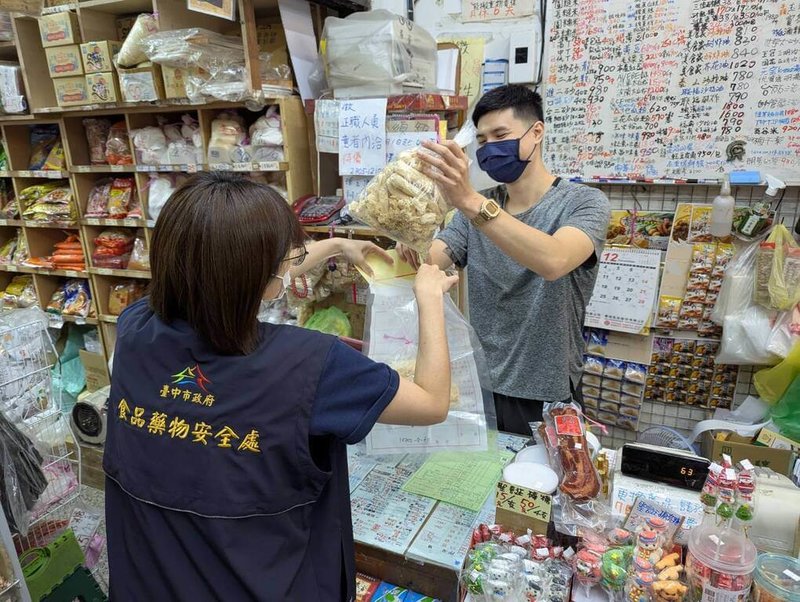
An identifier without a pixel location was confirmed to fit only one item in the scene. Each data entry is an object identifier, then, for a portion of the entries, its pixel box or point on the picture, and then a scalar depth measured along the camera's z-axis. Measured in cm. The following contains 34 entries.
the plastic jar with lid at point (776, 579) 80
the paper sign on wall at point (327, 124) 231
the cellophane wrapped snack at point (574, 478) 105
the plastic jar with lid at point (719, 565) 80
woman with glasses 83
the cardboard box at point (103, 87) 260
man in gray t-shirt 166
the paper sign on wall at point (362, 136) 223
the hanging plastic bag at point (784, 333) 219
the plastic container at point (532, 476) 107
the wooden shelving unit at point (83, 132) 245
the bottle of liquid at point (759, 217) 227
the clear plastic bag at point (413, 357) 123
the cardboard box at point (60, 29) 263
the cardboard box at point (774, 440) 210
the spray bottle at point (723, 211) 226
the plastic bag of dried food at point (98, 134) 301
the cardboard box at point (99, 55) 257
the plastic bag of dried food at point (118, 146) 292
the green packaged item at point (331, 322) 253
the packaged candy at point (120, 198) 299
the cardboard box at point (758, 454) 190
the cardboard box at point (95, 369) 336
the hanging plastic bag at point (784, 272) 217
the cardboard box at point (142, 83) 248
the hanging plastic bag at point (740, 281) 232
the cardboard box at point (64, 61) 267
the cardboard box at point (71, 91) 272
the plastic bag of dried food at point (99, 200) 307
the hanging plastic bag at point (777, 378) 218
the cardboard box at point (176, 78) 240
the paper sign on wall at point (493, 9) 248
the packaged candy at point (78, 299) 331
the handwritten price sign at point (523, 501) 101
